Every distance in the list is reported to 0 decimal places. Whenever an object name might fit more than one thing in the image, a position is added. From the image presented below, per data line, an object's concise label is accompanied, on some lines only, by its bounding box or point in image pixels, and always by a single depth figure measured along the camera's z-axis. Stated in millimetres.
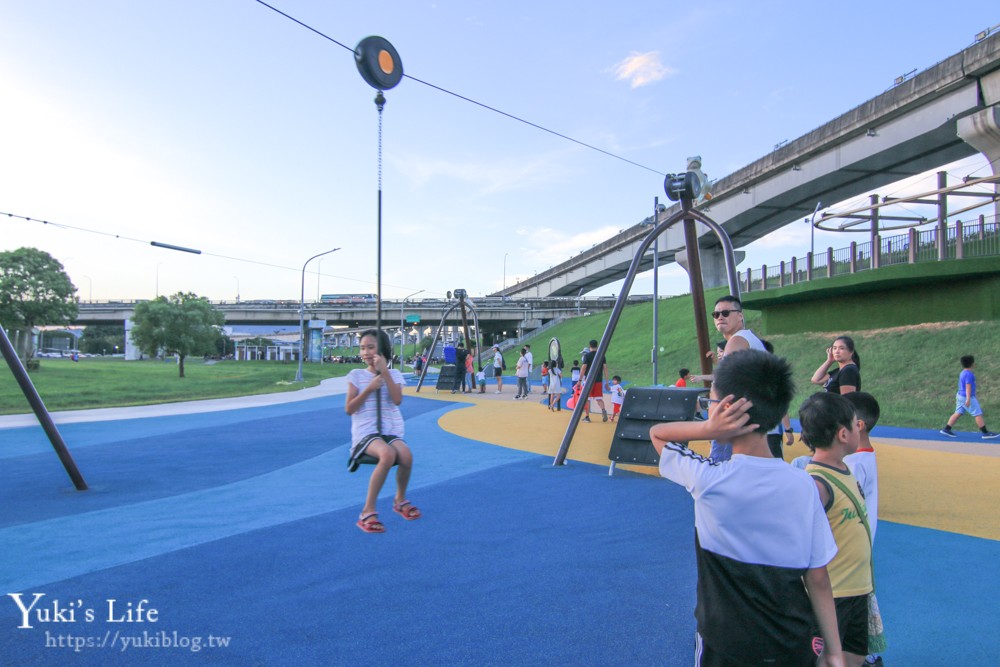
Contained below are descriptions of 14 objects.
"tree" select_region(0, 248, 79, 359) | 37219
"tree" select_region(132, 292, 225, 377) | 38219
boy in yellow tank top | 2506
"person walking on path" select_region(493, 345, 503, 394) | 25967
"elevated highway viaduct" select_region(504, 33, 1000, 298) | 24641
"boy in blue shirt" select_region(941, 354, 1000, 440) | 12266
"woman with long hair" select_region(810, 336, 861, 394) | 5734
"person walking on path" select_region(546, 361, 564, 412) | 17773
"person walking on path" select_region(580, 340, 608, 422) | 14766
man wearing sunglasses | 4551
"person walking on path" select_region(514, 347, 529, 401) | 22625
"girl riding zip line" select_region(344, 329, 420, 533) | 4703
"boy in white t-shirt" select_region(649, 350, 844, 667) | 1924
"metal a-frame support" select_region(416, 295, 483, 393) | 24770
